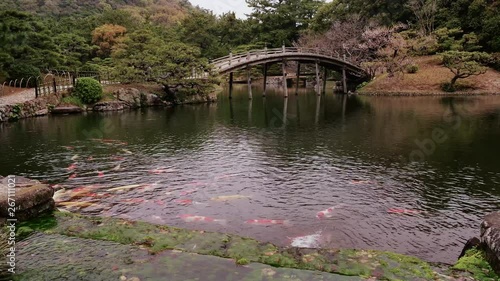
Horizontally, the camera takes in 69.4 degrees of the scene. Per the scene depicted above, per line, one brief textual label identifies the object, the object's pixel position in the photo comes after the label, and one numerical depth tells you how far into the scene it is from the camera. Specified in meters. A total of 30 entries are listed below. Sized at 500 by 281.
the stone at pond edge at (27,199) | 7.46
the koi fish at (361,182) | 12.85
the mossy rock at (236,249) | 5.98
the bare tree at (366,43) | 47.56
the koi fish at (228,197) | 11.33
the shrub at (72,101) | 29.90
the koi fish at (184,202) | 10.97
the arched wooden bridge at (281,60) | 37.75
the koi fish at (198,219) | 9.79
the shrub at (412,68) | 47.59
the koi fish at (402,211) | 10.26
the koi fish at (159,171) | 14.00
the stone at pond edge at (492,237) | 5.90
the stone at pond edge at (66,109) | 28.55
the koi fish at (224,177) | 13.44
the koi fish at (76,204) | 10.72
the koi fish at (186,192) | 11.74
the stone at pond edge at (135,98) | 32.97
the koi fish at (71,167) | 14.31
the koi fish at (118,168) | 14.47
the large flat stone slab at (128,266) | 5.60
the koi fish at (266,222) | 9.62
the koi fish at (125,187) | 12.13
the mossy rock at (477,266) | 5.73
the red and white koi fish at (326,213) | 10.05
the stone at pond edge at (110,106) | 31.06
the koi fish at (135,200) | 11.15
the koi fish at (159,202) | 10.94
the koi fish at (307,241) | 8.40
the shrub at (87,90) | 30.48
